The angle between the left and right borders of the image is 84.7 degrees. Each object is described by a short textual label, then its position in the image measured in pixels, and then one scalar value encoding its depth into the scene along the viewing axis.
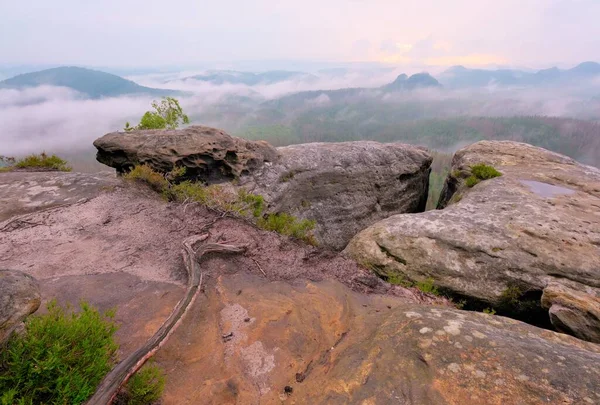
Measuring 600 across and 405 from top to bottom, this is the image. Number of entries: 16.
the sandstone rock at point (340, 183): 21.53
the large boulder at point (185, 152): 18.02
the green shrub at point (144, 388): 4.62
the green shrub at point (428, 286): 10.27
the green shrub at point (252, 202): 15.91
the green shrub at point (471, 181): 18.73
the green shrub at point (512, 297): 10.22
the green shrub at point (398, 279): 10.43
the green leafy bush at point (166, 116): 26.92
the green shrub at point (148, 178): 14.83
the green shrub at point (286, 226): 12.71
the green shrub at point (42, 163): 18.88
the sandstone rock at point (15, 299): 4.11
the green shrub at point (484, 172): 18.61
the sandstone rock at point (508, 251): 9.98
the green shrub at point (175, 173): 16.86
